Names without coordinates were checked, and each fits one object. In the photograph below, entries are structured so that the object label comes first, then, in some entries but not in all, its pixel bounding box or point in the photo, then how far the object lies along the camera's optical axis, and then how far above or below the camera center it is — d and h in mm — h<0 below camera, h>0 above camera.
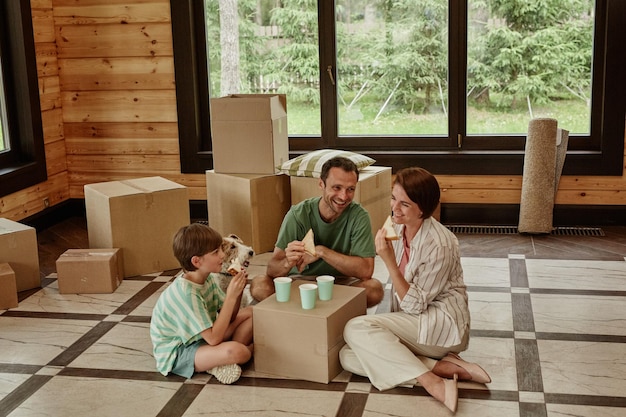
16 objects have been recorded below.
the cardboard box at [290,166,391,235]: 4781 -743
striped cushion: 4848 -576
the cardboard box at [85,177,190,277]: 4422 -806
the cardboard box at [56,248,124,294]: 4203 -1019
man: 3467 -727
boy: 3031 -919
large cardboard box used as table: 3018 -1000
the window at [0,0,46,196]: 5395 -162
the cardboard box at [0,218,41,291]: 4211 -911
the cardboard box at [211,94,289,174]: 4867 -393
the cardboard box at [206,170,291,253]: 4863 -821
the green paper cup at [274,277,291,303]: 3109 -833
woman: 2945 -926
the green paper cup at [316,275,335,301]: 3108 -833
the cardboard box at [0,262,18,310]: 4004 -1035
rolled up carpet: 5047 -739
